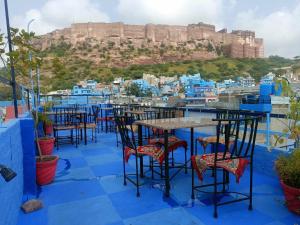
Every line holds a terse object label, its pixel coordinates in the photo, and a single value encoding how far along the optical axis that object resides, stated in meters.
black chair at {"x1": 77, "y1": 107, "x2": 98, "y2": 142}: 5.16
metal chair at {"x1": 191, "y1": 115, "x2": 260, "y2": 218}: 2.10
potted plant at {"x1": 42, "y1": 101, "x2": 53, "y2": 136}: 4.02
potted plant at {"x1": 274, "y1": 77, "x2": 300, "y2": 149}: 2.22
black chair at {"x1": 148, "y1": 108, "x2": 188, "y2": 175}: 3.05
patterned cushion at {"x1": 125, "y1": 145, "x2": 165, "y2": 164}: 2.59
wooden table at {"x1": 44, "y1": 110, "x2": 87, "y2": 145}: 5.26
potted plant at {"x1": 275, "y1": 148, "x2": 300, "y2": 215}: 2.06
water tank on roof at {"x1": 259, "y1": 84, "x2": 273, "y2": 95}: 11.95
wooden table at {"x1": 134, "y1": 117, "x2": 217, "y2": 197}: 2.46
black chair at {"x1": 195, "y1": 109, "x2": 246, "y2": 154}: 3.08
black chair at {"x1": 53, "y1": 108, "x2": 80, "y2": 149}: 4.93
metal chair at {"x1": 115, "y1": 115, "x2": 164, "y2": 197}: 2.62
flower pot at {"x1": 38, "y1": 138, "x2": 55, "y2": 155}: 4.00
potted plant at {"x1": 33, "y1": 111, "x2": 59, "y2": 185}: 2.82
